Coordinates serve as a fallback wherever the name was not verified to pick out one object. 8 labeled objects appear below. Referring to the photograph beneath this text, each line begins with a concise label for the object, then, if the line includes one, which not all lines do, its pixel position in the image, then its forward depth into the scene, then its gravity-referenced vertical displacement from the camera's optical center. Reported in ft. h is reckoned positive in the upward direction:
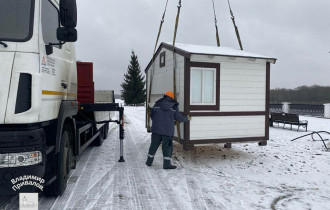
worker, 20.17 -1.77
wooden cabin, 21.97 +0.57
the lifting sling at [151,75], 27.61 +2.69
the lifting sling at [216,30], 29.63 +7.79
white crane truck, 10.01 +0.26
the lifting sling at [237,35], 27.30 +6.66
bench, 41.83 -2.89
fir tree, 134.00 +6.83
